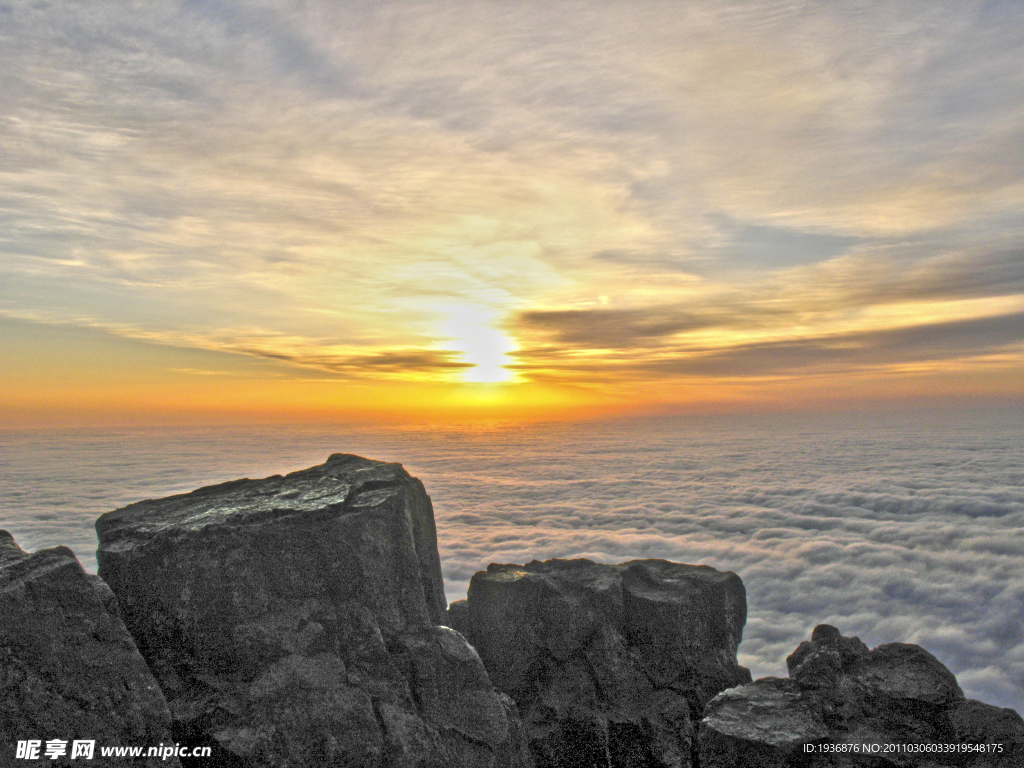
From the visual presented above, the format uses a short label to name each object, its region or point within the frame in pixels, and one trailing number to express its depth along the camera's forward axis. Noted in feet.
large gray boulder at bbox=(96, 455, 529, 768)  22.20
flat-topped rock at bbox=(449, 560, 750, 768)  32.19
